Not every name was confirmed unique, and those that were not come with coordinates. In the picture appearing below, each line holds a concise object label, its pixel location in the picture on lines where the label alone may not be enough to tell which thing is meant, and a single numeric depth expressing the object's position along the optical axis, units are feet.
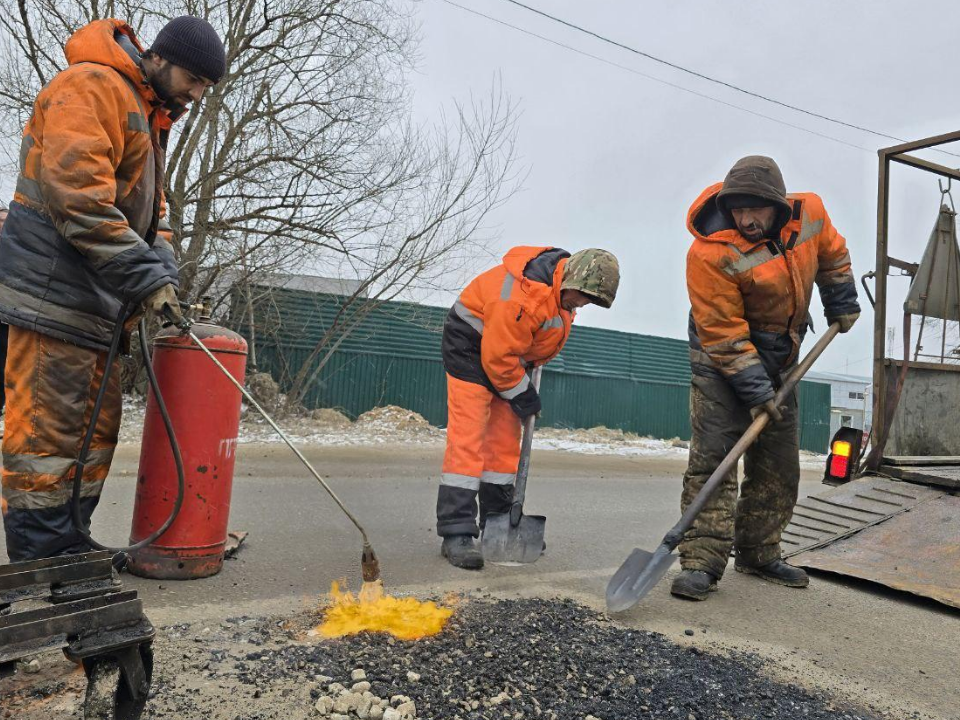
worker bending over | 12.96
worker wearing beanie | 8.22
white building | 146.82
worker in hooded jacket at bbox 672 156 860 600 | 11.79
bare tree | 36.65
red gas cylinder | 10.60
